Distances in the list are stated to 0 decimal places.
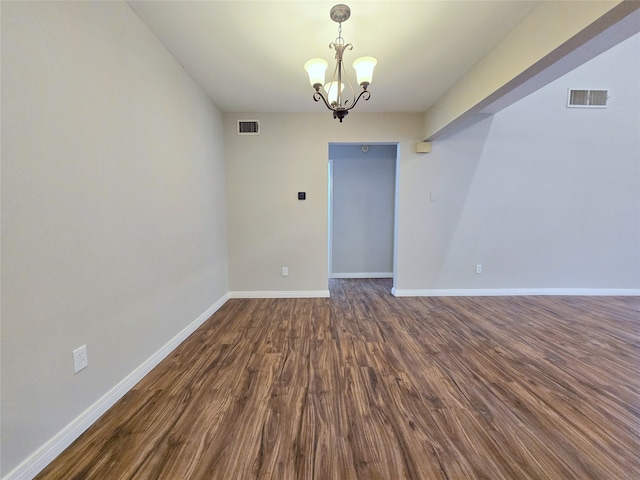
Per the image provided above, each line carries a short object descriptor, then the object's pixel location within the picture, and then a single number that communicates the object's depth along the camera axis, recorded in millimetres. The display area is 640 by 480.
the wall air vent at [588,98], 3361
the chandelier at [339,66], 1648
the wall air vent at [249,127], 3408
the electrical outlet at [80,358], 1280
